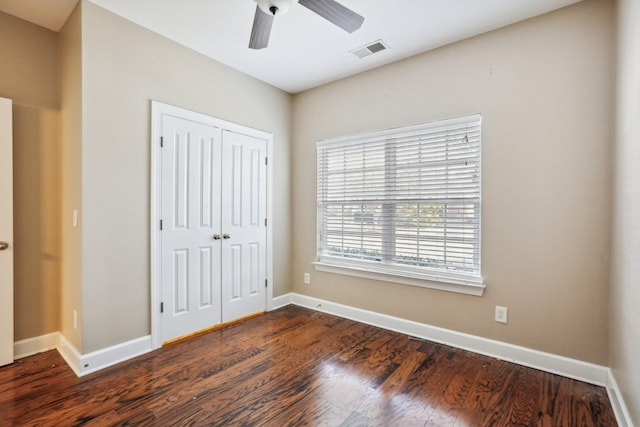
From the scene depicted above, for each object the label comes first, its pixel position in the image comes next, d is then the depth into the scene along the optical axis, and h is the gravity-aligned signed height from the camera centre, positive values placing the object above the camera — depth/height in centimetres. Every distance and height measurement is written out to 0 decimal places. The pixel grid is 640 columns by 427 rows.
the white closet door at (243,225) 325 -17
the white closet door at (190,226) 277 -16
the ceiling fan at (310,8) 191 +128
